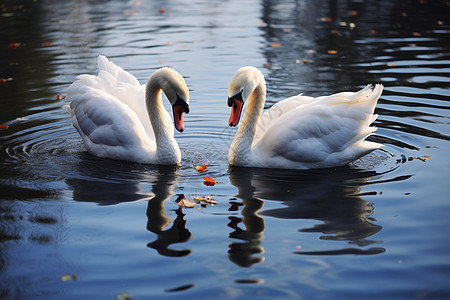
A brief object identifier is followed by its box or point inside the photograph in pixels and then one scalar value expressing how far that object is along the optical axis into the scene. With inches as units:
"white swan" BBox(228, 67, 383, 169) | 582.2
